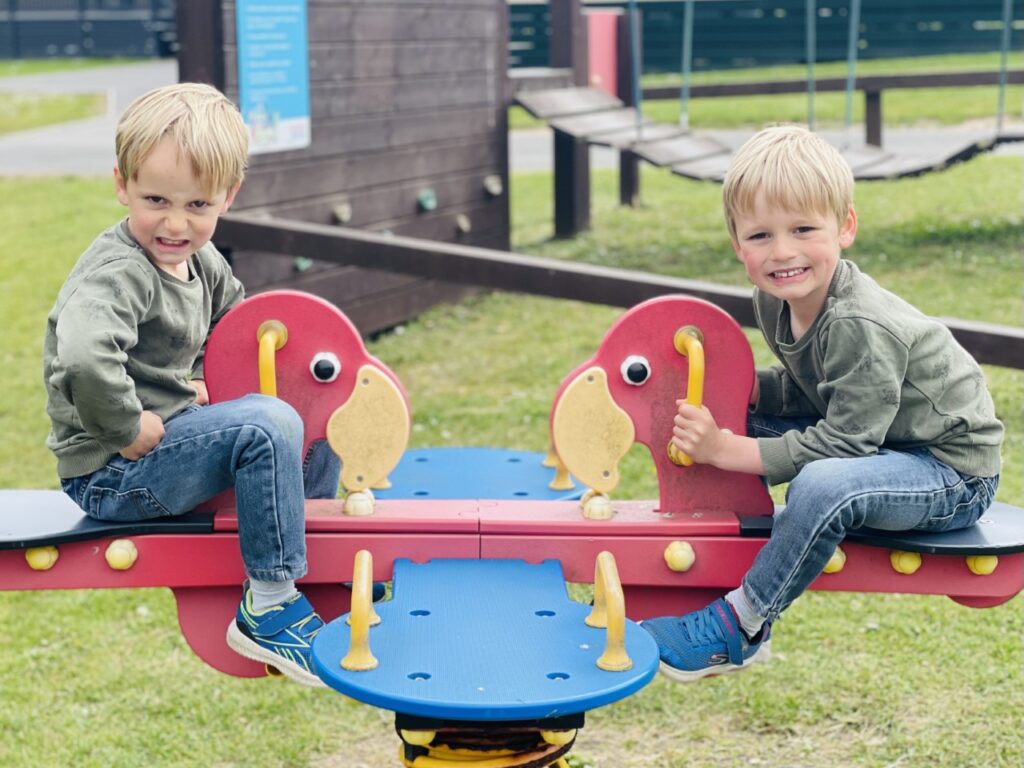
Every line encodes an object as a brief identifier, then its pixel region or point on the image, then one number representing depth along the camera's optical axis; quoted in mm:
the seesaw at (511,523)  2508
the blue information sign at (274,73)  5980
